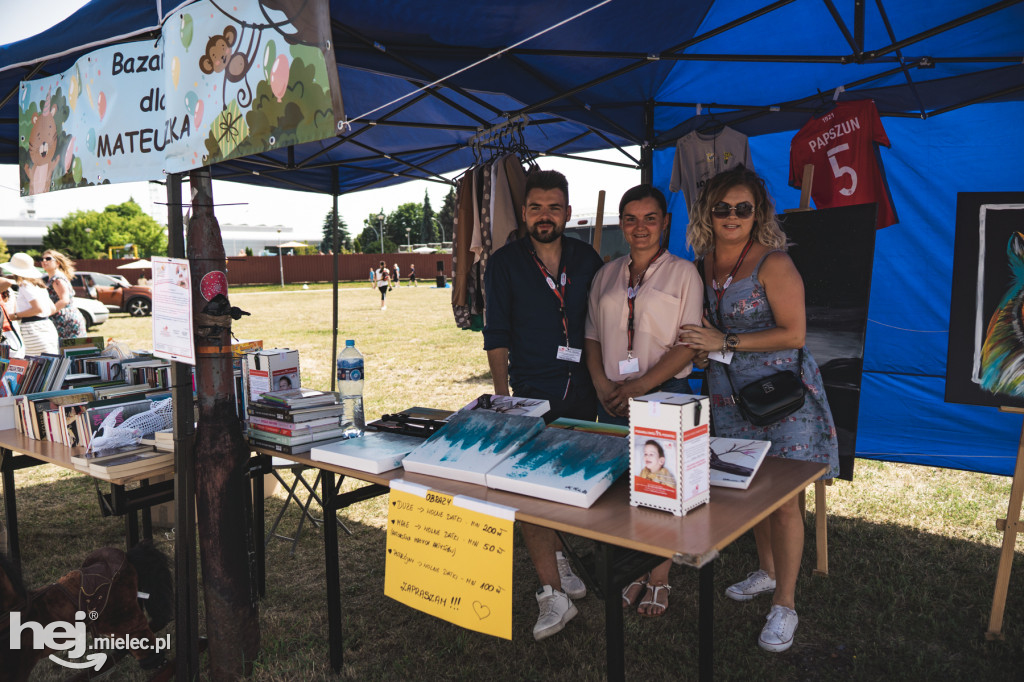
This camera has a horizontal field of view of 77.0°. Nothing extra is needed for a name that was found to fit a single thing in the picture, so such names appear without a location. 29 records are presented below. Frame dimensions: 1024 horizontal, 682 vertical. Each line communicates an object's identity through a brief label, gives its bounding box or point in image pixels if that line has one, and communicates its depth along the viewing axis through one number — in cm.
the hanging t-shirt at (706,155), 406
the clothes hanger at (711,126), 415
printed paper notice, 191
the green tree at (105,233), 4566
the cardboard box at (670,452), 151
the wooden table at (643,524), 143
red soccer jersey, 355
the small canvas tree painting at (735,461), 176
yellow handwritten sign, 162
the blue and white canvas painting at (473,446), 189
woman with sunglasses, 229
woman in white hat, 535
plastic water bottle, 271
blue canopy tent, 259
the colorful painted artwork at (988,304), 257
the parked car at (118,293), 1761
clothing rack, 337
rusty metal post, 217
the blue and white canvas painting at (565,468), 167
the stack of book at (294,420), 236
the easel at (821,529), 306
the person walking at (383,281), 1875
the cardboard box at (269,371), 272
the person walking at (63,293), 580
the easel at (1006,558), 248
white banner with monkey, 147
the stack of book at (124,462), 229
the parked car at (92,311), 1384
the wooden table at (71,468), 236
